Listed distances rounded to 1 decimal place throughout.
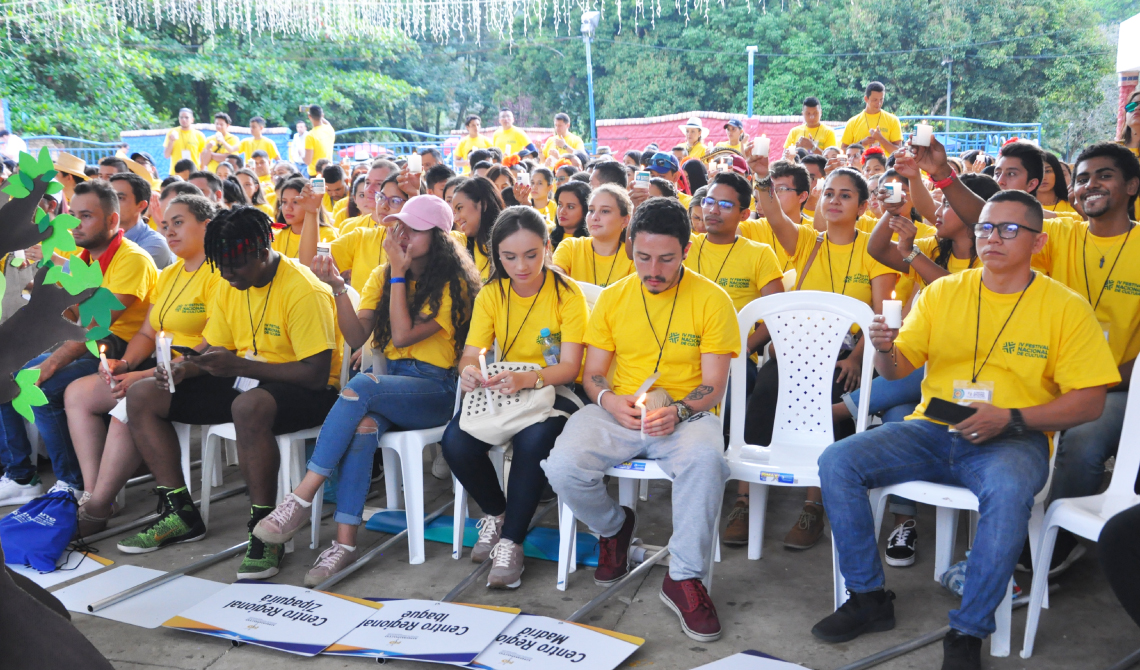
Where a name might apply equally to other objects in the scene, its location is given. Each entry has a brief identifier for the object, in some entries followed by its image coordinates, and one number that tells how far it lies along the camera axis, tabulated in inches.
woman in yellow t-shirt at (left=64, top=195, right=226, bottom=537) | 151.0
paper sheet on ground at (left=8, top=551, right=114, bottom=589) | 128.0
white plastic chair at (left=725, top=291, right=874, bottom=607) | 127.4
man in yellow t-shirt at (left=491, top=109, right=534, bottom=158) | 475.8
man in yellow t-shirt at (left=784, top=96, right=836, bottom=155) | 384.2
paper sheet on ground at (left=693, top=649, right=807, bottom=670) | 97.5
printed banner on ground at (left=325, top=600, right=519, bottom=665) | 102.8
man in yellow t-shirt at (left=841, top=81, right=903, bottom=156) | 355.3
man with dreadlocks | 134.2
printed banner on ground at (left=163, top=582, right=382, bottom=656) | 107.3
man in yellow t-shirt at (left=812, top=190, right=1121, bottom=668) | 101.6
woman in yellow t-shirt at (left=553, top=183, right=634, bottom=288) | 166.4
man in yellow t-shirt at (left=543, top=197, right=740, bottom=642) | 111.6
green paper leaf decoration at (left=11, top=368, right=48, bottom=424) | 68.0
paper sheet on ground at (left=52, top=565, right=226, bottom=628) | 116.0
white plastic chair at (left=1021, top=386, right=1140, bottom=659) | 98.2
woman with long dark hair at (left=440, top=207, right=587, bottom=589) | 124.3
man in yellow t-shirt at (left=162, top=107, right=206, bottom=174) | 466.9
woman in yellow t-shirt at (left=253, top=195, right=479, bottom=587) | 128.7
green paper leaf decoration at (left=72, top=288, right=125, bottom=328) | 73.1
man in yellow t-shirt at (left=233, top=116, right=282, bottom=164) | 483.1
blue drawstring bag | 131.2
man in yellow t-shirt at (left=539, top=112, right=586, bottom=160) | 463.5
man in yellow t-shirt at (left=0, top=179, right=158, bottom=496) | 157.0
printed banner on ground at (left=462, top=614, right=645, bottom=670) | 100.0
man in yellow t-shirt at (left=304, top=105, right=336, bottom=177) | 427.8
